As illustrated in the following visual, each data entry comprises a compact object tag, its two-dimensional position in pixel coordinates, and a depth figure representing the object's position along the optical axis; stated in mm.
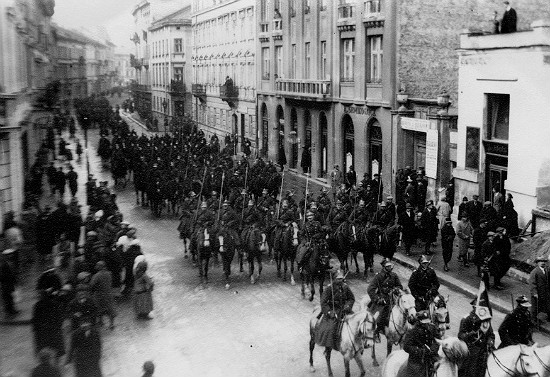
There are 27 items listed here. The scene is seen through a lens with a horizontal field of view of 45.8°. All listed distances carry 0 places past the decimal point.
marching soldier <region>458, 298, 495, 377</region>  9797
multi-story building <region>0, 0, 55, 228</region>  24891
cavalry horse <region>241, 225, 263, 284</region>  17953
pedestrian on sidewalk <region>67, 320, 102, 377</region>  10562
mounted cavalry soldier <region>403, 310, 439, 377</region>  9469
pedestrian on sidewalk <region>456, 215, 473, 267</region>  18938
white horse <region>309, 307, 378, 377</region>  11242
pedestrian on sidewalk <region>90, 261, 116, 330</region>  13883
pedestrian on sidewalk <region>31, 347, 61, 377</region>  8938
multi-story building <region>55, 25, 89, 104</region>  39450
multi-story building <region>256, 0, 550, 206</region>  27969
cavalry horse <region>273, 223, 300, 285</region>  17766
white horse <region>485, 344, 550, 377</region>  9289
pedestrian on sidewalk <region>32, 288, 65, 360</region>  11719
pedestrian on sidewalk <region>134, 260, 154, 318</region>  14883
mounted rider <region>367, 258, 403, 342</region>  12141
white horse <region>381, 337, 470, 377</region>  9383
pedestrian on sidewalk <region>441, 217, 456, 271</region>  18344
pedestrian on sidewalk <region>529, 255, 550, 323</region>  14203
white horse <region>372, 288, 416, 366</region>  11711
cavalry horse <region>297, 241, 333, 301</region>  16031
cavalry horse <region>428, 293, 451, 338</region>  10227
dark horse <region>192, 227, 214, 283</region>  17828
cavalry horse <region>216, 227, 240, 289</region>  17656
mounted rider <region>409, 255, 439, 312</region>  13078
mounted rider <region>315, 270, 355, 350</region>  11500
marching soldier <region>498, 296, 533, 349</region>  10375
